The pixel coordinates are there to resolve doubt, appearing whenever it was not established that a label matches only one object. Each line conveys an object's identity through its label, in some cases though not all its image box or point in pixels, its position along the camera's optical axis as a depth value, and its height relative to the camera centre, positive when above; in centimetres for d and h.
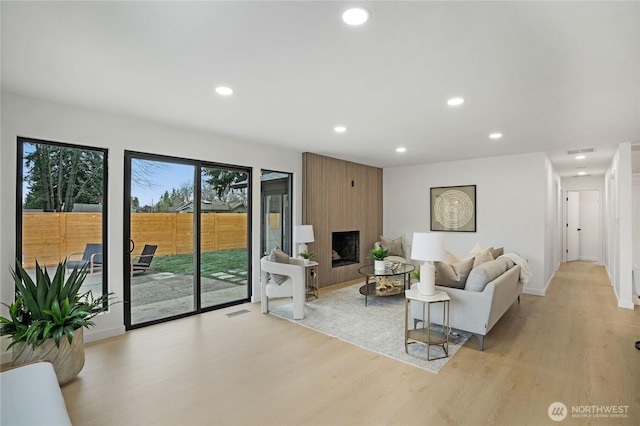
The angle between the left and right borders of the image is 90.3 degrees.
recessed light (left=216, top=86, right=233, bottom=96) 284 +114
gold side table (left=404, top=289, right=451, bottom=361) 311 -123
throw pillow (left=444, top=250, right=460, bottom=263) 426 -59
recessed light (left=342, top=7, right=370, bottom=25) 175 +113
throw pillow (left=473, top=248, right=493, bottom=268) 390 -54
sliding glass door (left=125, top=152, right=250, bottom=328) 393 -29
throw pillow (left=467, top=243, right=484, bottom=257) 461 -51
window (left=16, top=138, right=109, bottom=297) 317 +9
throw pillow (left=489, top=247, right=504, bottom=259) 479 -57
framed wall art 632 +14
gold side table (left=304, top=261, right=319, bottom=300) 531 -114
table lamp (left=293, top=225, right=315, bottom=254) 511 -30
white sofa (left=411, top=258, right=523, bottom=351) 323 -93
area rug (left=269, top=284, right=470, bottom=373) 323 -137
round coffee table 483 -112
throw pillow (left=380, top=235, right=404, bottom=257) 699 -67
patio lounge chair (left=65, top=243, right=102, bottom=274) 353 -46
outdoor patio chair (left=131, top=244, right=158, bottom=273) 388 -54
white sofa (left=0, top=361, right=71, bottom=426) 144 -91
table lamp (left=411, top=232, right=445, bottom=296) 316 -39
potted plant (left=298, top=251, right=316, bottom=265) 517 -66
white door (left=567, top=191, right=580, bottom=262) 950 -27
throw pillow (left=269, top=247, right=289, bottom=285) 441 -63
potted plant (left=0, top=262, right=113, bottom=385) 258 -90
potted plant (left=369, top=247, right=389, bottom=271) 500 -68
